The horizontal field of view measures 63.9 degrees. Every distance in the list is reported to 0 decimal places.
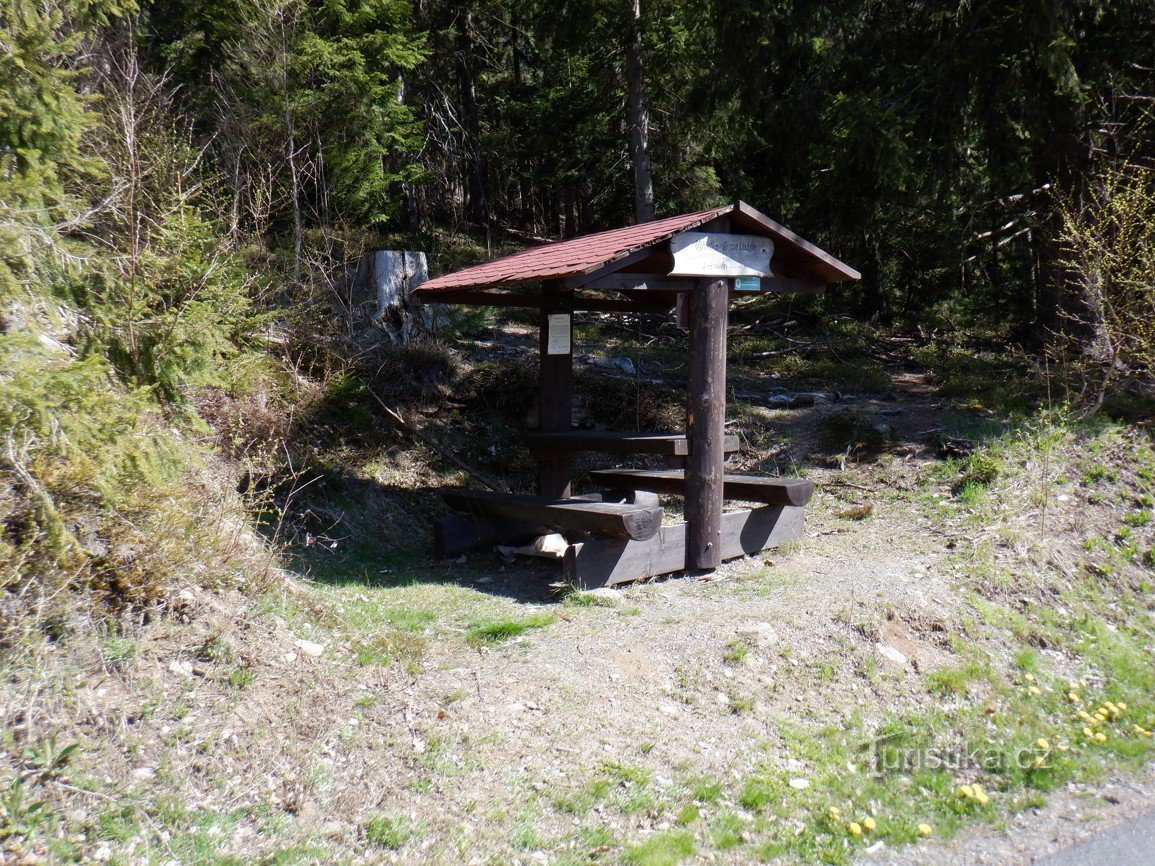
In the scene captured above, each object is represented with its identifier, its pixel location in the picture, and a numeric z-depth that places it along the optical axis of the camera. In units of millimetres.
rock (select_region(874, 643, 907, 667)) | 5898
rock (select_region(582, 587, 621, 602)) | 6594
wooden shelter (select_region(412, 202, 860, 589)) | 6797
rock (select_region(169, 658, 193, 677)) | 4561
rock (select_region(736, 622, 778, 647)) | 5754
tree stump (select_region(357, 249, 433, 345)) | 10617
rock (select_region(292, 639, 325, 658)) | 5113
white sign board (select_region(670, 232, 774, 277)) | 6918
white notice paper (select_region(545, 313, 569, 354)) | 8031
